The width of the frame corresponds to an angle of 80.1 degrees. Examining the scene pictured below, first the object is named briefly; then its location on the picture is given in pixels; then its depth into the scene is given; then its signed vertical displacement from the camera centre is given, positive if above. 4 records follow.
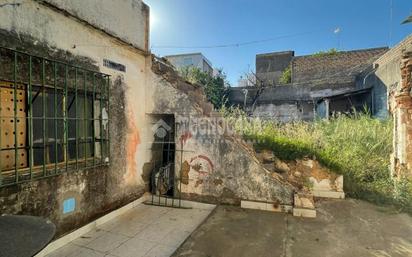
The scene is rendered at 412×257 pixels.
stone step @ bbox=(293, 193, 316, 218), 4.62 -1.51
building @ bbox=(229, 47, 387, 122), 13.90 +2.51
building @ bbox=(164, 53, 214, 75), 23.23 +6.46
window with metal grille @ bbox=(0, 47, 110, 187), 2.98 +0.13
